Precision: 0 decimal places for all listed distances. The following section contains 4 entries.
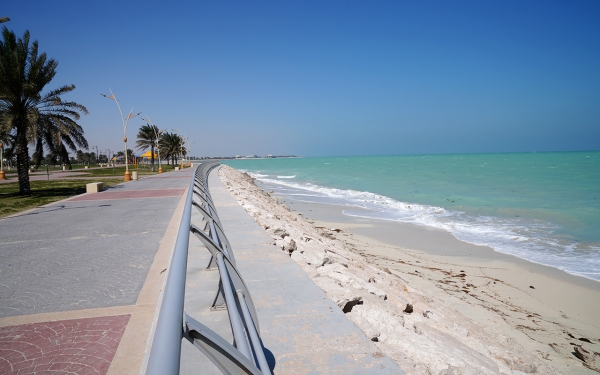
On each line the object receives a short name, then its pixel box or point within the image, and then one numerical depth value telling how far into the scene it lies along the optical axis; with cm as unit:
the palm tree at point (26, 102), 1658
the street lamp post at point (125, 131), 2588
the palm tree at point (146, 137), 5953
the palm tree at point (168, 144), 6905
